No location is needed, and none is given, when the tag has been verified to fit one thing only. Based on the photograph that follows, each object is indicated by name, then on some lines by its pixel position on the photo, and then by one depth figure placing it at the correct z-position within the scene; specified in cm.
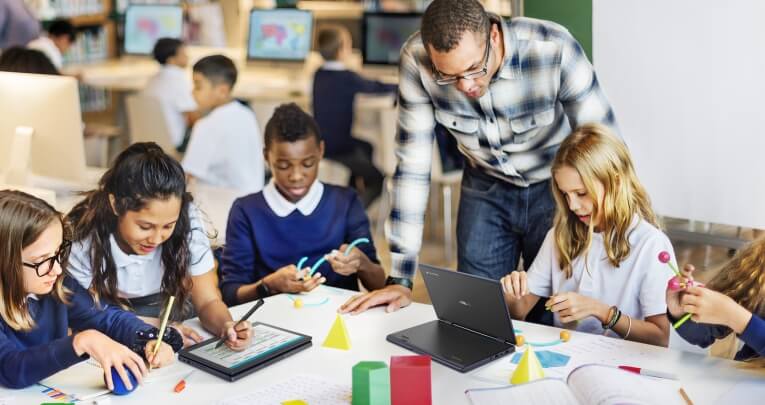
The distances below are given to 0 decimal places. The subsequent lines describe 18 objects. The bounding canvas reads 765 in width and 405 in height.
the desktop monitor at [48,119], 300
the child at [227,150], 370
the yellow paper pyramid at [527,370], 164
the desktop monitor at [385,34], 565
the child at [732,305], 164
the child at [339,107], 506
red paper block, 152
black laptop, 175
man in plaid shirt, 210
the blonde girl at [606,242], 196
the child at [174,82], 507
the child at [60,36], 587
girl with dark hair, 204
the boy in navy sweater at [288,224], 254
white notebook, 146
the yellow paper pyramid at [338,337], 186
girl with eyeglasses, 167
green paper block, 152
